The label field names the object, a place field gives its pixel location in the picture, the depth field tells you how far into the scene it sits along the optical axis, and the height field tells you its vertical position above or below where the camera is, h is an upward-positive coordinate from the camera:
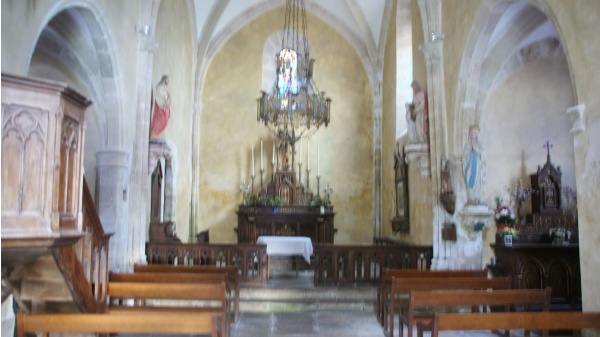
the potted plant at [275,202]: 14.47 +0.28
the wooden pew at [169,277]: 6.81 -0.86
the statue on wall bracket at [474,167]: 8.87 +0.77
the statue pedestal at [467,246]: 9.33 -0.61
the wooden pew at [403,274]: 7.65 -0.94
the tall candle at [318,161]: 15.97 +1.57
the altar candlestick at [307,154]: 16.00 +1.79
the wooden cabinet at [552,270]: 8.41 -0.94
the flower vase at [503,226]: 8.98 -0.24
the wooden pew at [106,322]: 4.15 -0.88
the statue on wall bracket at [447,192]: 9.30 +0.36
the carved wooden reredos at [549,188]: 11.16 +0.52
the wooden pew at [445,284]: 6.82 -0.95
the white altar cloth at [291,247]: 10.98 -0.74
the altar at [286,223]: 14.43 -0.30
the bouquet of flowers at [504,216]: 9.00 -0.06
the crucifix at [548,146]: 11.22 +1.46
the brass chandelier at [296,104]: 11.43 +2.39
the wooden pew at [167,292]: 5.85 -0.92
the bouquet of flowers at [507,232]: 8.71 -0.33
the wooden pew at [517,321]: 4.59 -0.96
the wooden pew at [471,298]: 5.58 -0.94
